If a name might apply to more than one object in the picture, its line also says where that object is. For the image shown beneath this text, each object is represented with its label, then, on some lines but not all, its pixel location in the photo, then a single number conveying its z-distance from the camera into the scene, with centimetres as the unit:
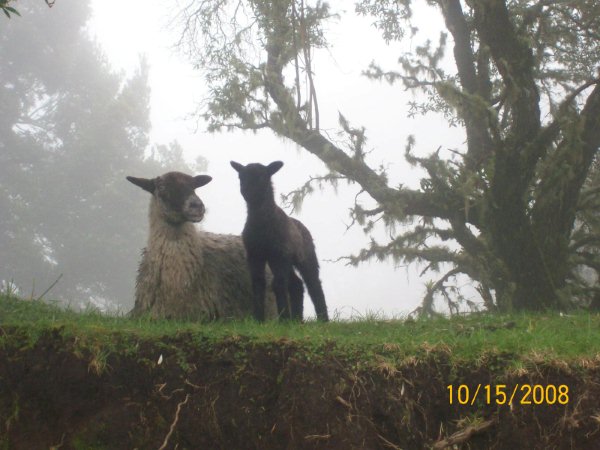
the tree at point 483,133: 1047
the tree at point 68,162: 2700
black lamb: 741
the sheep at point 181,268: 750
